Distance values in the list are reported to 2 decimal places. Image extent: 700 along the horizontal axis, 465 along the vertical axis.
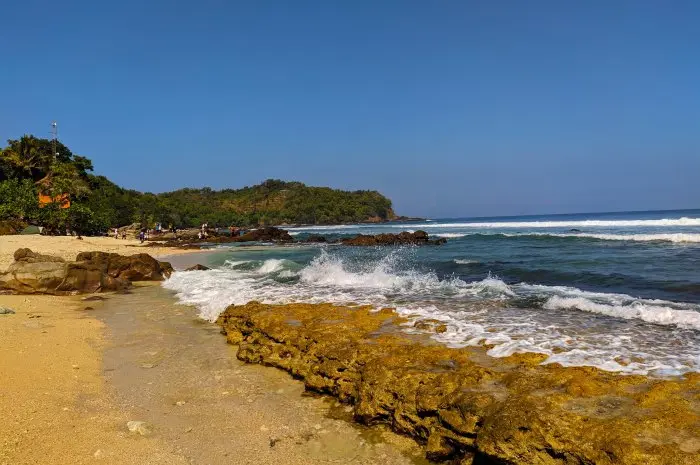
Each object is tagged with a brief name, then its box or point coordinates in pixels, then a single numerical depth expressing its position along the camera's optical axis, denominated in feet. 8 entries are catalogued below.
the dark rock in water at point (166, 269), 55.26
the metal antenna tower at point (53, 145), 186.50
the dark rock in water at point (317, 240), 140.24
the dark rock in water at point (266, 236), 153.79
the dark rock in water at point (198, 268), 59.62
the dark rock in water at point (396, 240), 120.47
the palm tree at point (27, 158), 171.83
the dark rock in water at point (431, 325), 20.94
